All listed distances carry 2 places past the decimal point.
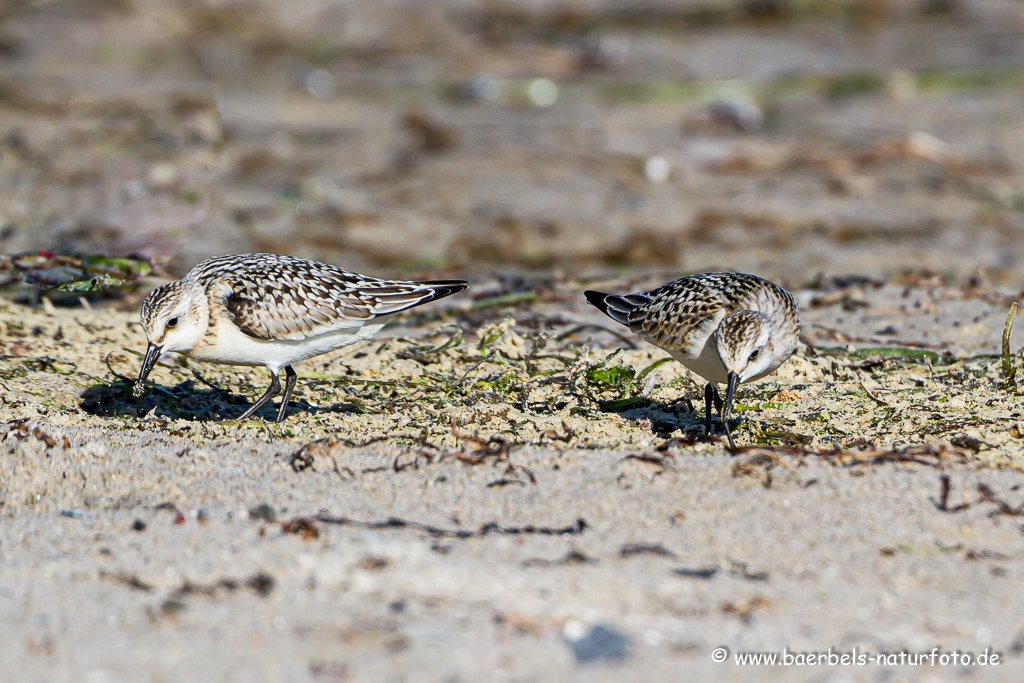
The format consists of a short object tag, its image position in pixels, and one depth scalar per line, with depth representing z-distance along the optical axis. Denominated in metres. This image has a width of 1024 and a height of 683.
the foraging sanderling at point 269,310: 10.21
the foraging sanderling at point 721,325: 9.16
